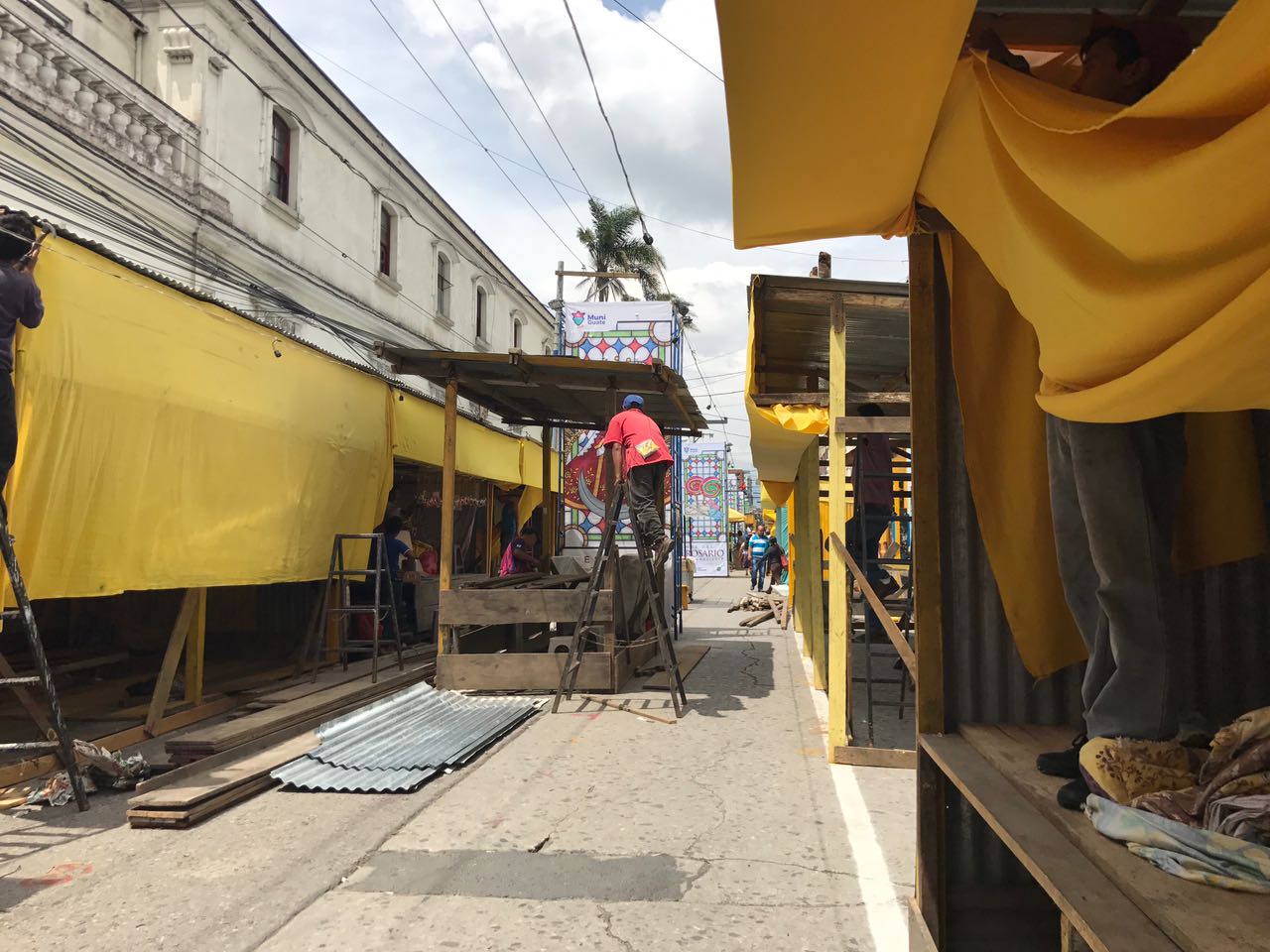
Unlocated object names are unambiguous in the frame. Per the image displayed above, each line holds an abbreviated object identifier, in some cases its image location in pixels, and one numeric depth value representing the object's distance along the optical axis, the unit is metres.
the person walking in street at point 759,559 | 22.80
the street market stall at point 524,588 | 7.66
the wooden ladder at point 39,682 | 4.33
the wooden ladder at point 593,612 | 7.10
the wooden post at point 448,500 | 8.02
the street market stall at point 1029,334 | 1.23
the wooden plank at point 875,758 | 5.42
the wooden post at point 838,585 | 5.57
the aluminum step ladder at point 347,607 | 7.71
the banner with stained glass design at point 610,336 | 15.37
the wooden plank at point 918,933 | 2.47
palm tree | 30.23
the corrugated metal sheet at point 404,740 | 5.10
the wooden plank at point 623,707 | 6.75
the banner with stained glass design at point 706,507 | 24.50
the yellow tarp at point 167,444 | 4.90
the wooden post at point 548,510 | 11.10
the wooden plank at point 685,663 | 8.15
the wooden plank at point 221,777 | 4.34
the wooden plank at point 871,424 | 5.17
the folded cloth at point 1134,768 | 1.71
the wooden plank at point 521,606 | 7.65
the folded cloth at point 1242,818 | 1.50
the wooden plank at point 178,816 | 4.27
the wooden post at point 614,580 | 7.60
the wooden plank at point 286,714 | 5.25
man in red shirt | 7.51
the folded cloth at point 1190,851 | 1.39
